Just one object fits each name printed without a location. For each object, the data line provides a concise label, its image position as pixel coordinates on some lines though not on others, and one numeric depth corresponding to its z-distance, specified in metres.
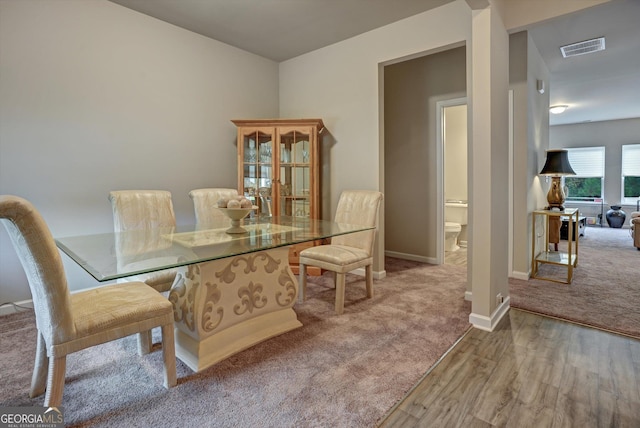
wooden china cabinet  3.78
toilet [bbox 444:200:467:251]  4.82
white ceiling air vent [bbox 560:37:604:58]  3.62
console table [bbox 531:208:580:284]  3.43
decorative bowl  2.18
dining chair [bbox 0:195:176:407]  1.23
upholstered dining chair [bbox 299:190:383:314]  2.63
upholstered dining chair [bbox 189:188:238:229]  3.08
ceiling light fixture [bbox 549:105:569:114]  6.07
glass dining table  1.69
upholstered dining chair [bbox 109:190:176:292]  2.29
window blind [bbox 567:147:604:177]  8.18
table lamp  3.62
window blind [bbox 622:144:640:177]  7.73
